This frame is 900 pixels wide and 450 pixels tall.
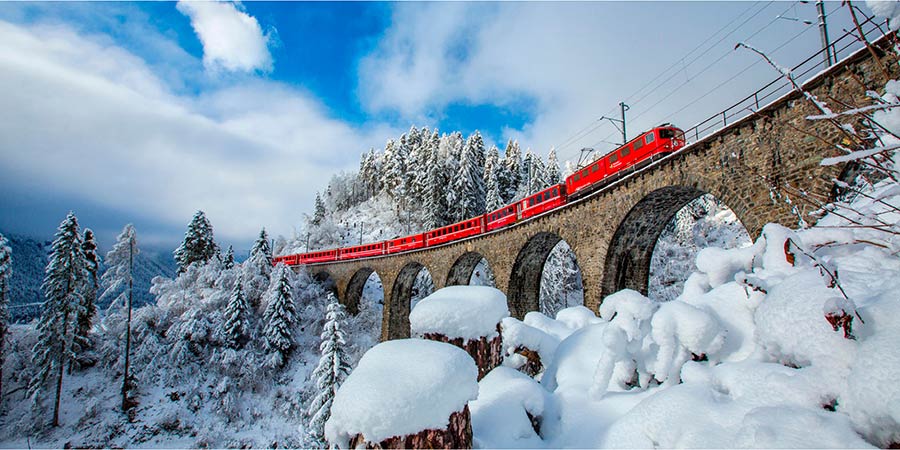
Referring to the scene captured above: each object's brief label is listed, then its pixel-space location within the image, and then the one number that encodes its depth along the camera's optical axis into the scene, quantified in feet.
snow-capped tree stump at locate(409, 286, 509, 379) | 12.56
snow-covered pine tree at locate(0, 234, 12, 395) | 59.88
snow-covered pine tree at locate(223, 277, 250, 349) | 79.00
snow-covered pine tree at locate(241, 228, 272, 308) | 92.24
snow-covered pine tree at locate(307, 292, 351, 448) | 52.11
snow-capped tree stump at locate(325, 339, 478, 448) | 7.67
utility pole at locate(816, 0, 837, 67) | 24.13
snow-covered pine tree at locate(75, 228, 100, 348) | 70.49
